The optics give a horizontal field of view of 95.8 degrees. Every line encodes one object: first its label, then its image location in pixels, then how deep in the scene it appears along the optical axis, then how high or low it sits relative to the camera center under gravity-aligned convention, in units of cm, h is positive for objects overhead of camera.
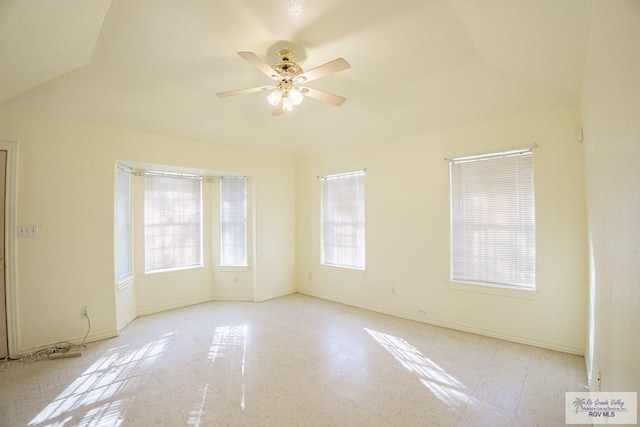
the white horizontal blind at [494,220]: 325 -10
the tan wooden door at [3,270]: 300 -50
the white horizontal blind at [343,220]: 480 -9
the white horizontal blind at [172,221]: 462 -5
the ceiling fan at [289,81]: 221 +109
